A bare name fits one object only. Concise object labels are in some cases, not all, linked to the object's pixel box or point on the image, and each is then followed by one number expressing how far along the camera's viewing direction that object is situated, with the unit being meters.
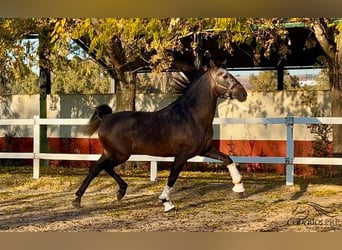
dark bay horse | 11.98
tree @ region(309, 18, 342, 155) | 18.81
